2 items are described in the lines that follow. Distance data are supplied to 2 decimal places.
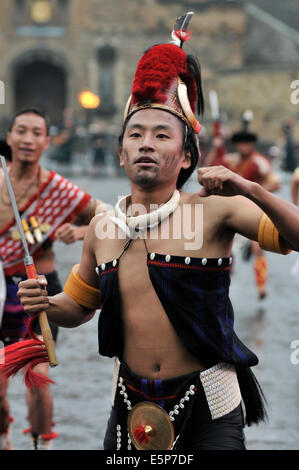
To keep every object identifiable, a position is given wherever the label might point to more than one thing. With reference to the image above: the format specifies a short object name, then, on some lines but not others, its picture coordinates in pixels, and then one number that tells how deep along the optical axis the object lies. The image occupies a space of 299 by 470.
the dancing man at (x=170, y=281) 6.14
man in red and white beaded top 10.12
